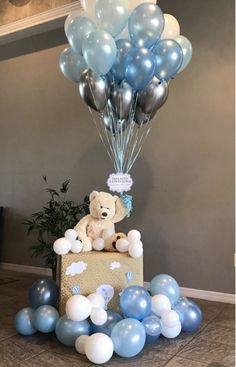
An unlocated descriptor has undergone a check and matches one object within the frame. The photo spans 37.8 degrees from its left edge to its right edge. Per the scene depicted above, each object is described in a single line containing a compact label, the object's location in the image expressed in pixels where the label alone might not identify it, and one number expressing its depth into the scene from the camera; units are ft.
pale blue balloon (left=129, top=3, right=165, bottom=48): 7.32
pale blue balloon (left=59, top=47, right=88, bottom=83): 8.30
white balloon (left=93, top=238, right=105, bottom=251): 8.28
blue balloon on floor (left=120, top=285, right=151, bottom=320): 7.12
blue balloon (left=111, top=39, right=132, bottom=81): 7.68
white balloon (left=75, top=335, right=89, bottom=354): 6.83
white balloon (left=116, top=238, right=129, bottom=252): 8.17
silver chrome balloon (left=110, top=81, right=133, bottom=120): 7.92
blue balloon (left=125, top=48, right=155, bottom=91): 7.32
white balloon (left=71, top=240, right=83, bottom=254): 7.89
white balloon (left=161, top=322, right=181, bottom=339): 7.39
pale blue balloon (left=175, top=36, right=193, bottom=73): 8.24
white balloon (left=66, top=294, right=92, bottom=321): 6.93
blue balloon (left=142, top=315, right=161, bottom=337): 7.13
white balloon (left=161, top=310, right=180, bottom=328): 7.24
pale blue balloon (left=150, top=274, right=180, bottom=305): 7.93
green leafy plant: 10.89
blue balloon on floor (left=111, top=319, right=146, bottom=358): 6.53
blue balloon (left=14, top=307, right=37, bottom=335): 7.67
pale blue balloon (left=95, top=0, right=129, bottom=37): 7.43
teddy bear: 8.30
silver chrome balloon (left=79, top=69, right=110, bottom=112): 7.62
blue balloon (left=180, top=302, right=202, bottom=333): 7.80
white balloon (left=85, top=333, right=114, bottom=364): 6.37
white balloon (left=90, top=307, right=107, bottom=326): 6.91
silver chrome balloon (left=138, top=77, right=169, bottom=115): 7.98
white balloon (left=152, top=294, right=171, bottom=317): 7.51
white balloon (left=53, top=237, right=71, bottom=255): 7.63
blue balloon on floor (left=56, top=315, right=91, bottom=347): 7.04
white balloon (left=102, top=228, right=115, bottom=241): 8.41
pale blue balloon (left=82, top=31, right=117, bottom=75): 7.11
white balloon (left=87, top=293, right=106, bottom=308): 7.26
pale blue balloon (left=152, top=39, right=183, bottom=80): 7.57
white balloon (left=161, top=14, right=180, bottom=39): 8.18
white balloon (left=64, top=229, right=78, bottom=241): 7.99
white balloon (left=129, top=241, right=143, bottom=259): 7.84
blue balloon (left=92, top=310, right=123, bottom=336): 7.04
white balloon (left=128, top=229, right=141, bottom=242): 8.06
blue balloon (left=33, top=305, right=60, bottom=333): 7.43
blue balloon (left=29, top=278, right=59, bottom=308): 7.96
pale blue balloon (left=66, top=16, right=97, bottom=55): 7.66
